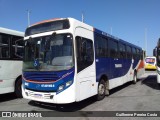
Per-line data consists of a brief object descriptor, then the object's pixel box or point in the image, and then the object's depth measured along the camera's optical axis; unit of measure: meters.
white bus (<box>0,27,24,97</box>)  5.78
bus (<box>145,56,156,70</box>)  20.76
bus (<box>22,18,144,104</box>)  4.35
